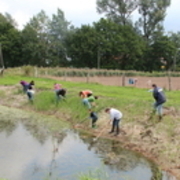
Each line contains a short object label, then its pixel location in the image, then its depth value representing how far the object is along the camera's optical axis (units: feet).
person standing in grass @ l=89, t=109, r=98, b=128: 61.21
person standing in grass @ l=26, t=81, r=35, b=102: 83.02
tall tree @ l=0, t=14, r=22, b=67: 195.57
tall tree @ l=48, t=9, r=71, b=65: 196.29
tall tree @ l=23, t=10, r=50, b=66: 189.78
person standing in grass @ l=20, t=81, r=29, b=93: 85.28
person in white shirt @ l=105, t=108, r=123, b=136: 53.47
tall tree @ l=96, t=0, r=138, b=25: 215.98
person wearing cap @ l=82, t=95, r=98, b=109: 66.08
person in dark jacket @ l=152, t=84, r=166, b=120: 54.75
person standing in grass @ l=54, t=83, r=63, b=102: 75.95
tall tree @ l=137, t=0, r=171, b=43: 213.46
